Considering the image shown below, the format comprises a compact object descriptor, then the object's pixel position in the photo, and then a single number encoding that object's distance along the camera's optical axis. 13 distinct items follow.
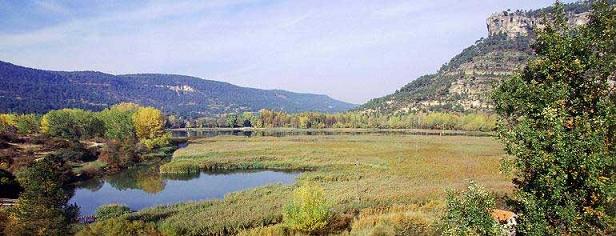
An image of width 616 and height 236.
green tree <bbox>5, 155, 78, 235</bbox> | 23.69
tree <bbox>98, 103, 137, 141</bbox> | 102.38
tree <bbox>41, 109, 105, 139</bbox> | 112.81
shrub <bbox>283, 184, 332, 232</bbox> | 27.88
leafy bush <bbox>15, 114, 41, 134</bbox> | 120.64
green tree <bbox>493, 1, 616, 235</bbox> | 13.05
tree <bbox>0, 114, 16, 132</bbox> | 135.88
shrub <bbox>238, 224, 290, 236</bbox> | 27.77
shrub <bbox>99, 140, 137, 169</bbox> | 71.56
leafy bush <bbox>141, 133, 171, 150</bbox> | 92.88
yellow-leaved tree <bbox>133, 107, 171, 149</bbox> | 104.56
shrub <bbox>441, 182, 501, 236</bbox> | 14.32
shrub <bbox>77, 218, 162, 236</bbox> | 22.52
